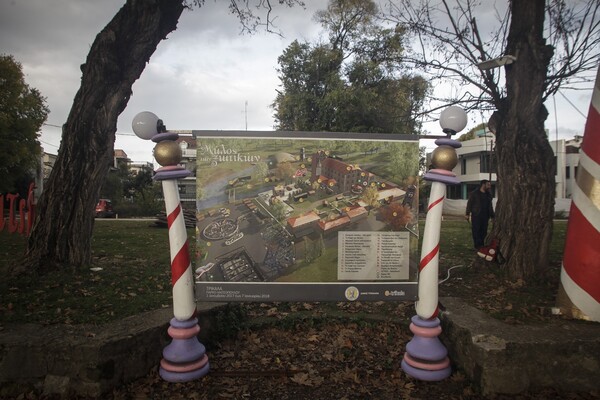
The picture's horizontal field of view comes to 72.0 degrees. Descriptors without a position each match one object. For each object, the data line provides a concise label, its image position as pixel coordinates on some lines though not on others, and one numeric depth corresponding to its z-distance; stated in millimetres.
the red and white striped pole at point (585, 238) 3977
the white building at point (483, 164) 42281
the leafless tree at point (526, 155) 5551
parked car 32938
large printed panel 3844
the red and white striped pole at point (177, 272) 3631
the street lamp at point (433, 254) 3734
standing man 9461
